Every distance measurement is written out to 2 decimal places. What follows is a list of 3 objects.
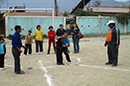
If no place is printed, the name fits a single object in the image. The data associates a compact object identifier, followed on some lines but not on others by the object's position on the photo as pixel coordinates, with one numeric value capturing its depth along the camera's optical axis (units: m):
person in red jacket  10.02
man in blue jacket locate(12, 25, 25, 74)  5.47
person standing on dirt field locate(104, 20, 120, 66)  6.36
